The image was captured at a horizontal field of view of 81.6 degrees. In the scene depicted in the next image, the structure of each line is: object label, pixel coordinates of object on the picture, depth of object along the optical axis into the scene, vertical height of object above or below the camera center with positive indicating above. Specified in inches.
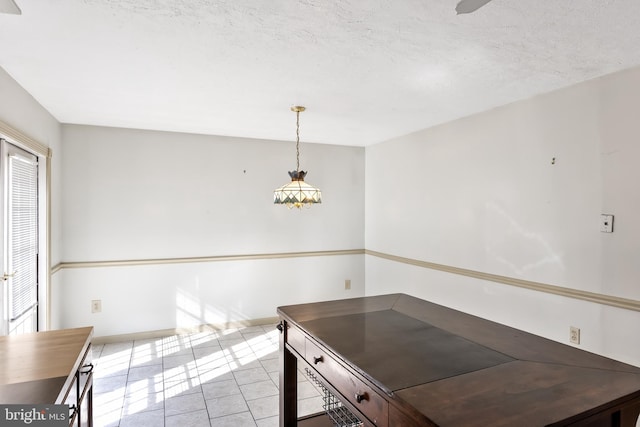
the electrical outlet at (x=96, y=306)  156.5 -39.5
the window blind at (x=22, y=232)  100.0 -5.9
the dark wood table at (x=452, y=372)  42.1 -21.9
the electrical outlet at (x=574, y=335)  101.6 -33.5
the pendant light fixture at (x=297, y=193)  113.4 +6.1
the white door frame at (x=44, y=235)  125.7 -7.8
